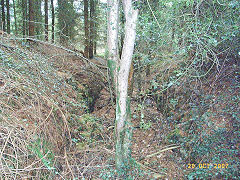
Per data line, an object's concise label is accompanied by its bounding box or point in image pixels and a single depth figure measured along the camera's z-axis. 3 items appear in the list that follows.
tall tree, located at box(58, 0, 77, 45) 10.78
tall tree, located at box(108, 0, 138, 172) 3.14
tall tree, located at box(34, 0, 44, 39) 10.74
